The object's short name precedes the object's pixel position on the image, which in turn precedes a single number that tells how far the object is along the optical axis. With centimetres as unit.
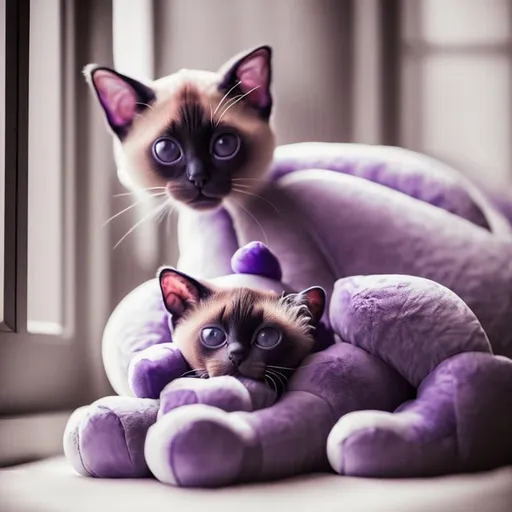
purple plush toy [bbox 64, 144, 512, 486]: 77
